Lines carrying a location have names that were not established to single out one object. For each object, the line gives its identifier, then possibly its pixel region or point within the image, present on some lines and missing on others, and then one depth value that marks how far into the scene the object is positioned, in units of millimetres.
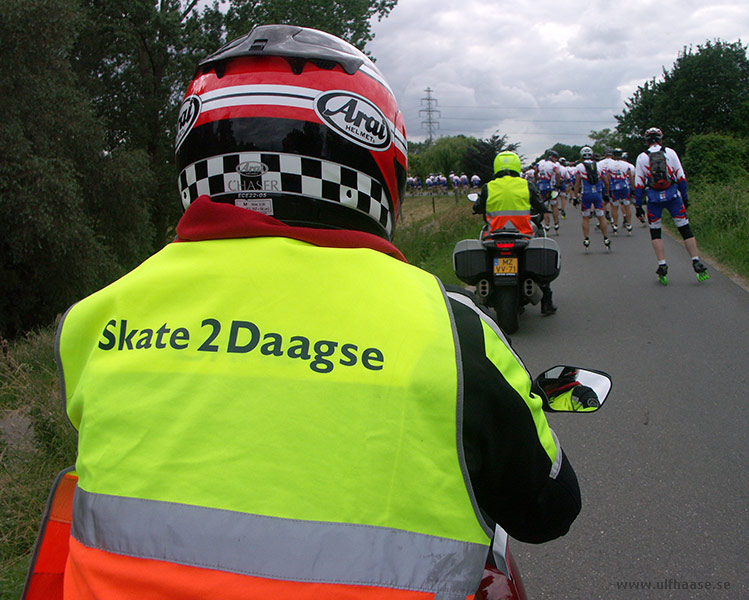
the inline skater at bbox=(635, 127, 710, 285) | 8305
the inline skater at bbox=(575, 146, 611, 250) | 12117
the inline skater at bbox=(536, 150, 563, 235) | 16850
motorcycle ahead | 6449
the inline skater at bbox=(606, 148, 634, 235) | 13469
